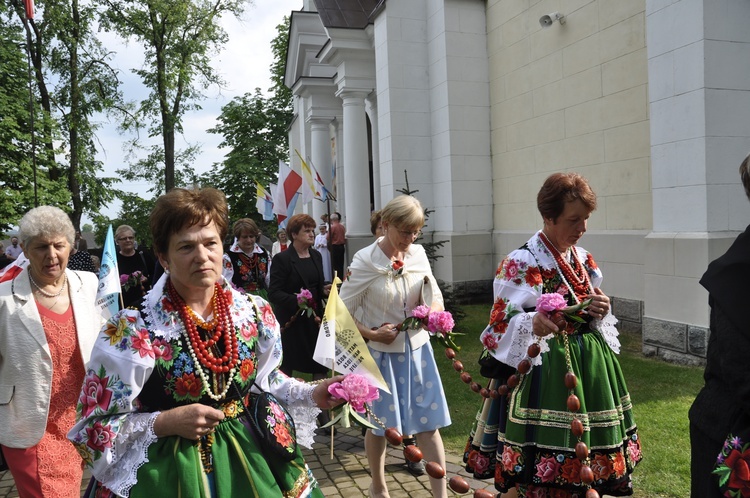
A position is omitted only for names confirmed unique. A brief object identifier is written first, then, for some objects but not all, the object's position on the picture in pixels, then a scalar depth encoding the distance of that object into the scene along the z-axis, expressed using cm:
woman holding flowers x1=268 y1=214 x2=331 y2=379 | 609
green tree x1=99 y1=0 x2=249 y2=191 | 2553
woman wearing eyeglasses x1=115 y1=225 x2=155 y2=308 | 796
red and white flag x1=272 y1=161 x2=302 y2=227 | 962
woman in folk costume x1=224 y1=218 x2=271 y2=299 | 741
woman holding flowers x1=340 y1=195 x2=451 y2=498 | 412
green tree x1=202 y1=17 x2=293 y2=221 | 3466
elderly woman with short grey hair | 336
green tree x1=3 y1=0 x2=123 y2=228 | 2372
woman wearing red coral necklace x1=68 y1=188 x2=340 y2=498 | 212
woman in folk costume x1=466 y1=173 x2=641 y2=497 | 316
